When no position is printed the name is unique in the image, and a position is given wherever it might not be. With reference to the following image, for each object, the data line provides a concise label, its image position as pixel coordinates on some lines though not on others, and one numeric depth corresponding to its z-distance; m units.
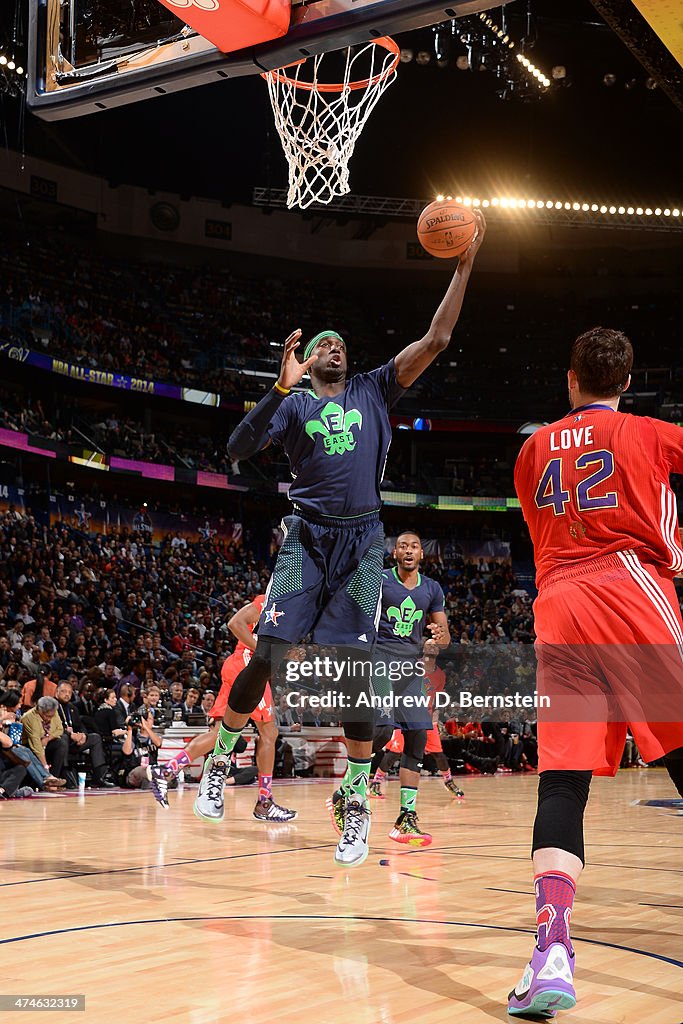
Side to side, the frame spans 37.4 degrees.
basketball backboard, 4.78
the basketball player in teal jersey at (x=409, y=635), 7.88
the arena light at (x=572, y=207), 28.34
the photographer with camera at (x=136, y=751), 13.30
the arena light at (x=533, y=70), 18.08
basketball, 5.09
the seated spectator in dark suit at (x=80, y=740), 12.78
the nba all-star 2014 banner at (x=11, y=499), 24.11
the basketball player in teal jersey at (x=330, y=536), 5.09
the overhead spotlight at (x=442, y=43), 15.62
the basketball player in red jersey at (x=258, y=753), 9.15
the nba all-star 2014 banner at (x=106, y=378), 24.56
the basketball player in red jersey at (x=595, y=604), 3.05
